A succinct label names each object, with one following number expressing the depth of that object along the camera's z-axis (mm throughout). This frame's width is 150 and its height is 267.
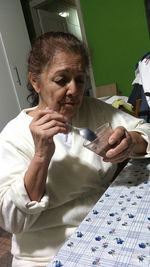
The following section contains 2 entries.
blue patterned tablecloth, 489
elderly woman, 714
